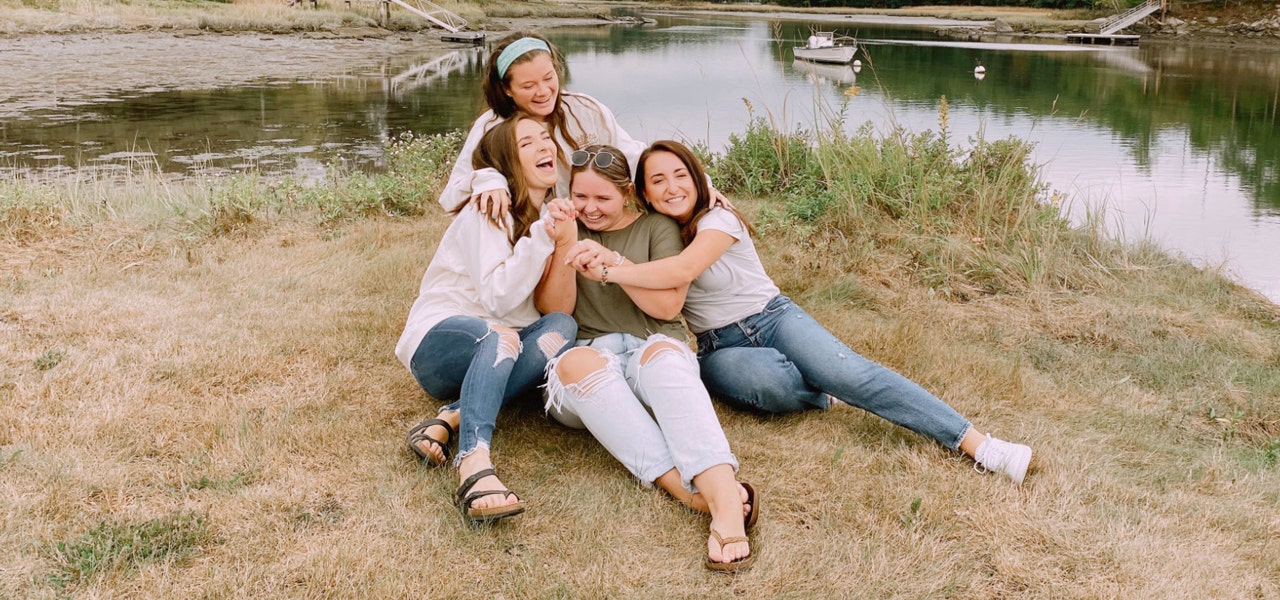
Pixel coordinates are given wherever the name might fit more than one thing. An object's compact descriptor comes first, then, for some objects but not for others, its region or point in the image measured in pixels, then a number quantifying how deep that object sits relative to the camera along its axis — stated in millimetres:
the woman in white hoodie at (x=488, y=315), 2951
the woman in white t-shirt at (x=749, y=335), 3121
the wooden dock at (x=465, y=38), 36562
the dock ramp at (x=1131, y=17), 46688
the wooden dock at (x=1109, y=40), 43812
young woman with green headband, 3230
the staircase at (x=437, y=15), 39531
